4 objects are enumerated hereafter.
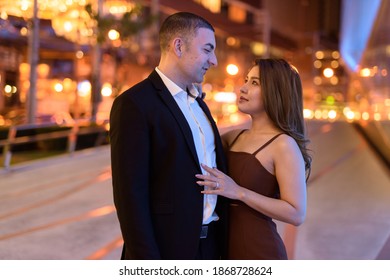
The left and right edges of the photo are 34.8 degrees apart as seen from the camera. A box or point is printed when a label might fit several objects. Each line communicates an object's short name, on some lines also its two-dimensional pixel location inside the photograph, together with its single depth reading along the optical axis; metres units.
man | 1.94
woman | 2.15
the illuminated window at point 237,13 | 42.22
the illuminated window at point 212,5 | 35.16
